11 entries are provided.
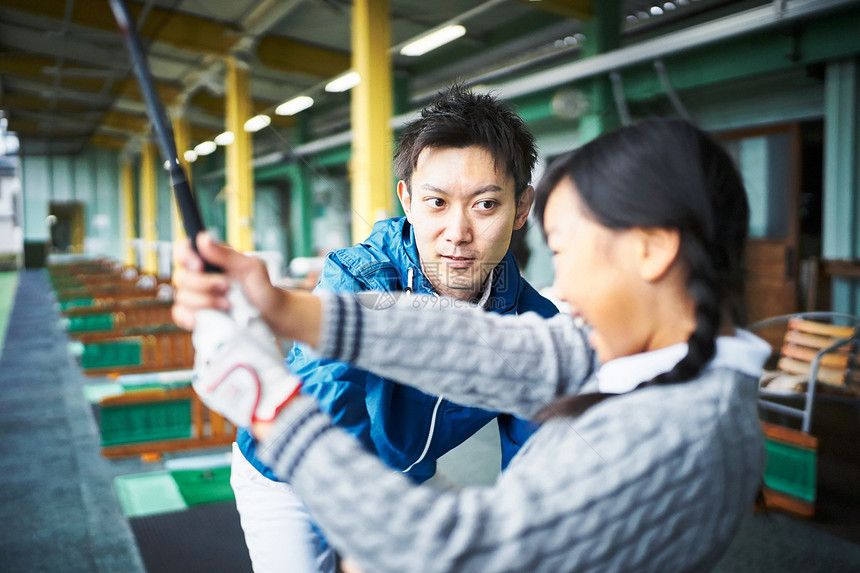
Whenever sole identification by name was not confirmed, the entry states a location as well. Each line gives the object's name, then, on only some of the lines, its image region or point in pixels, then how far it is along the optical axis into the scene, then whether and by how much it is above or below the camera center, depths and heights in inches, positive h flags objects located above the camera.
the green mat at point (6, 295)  303.5 -22.0
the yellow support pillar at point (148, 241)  519.2 +21.4
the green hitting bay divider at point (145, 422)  112.5 -30.2
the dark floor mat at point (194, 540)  77.4 -38.7
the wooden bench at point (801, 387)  87.3 -23.5
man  31.3 -0.2
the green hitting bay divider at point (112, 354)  164.7 -24.9
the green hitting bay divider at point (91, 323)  219.3 -21.5
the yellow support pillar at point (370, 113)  92.9 +34.2
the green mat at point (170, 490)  95.7 -38.4
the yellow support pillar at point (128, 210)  605.3 +57.9
